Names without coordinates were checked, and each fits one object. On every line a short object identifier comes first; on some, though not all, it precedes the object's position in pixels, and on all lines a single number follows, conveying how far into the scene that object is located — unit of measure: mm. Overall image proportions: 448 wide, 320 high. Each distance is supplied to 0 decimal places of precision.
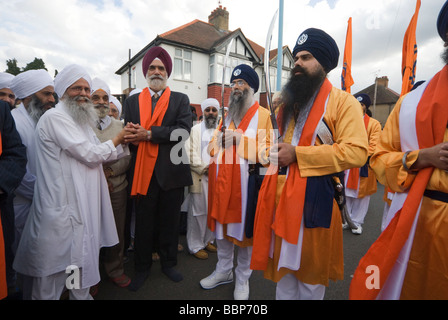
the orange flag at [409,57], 3566
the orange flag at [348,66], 5020
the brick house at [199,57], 15305
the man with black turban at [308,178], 1559
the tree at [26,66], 21409
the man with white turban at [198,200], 3400
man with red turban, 2503
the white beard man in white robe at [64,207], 1875
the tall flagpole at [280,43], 1996
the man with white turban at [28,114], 2264
